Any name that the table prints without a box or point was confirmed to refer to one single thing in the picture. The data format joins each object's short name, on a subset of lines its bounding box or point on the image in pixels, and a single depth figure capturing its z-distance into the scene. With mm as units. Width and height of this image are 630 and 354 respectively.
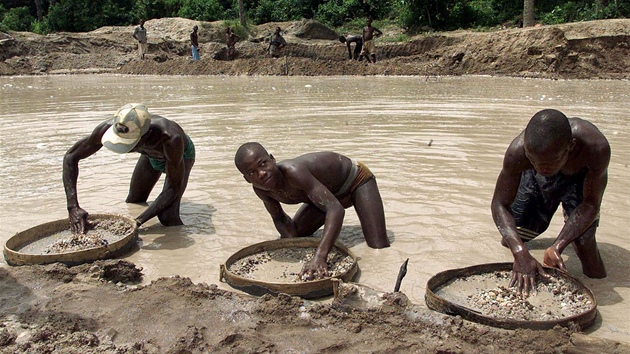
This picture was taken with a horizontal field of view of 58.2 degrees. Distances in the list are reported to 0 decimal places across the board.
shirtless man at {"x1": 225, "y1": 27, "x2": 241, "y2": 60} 23594
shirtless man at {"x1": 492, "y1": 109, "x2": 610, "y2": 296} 2740
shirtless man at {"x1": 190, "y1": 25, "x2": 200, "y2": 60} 23527
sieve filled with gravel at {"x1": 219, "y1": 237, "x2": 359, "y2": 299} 2928
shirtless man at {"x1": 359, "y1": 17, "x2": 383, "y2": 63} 19625
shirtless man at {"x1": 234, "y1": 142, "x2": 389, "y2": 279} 3373
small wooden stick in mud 2801
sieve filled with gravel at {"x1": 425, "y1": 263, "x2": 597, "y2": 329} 2504
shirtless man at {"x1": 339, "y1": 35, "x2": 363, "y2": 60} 20938
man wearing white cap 3932
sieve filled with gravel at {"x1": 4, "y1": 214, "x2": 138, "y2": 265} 3404
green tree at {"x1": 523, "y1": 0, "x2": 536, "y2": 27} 19078
